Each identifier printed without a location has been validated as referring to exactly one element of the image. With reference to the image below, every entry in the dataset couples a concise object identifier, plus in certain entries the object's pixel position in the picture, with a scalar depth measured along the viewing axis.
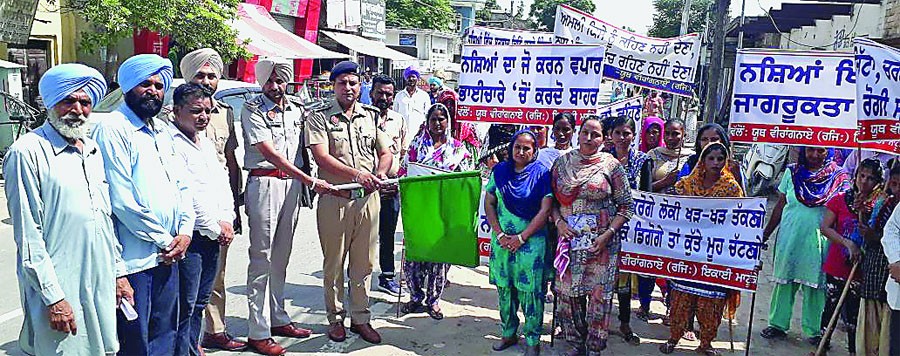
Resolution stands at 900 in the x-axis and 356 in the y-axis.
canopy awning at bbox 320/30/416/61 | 24.33
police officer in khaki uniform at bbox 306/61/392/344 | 4.58
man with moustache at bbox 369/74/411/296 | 5.00
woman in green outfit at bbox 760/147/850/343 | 4.81
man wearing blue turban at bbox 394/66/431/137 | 9.43
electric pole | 13.05
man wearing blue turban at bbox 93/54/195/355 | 3.08
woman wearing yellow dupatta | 4.61
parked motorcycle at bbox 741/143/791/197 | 10.85
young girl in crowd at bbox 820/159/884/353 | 4.36
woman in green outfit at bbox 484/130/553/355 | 4.49
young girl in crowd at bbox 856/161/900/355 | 4.14
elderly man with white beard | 2.69
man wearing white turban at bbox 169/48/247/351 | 4.09
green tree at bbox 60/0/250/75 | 11.52
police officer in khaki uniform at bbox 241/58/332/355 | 4.37
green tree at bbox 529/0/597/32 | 69.26
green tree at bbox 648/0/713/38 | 49.91
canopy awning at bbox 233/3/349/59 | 16.19
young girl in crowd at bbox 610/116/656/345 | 5.04
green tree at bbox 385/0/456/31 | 46.81
